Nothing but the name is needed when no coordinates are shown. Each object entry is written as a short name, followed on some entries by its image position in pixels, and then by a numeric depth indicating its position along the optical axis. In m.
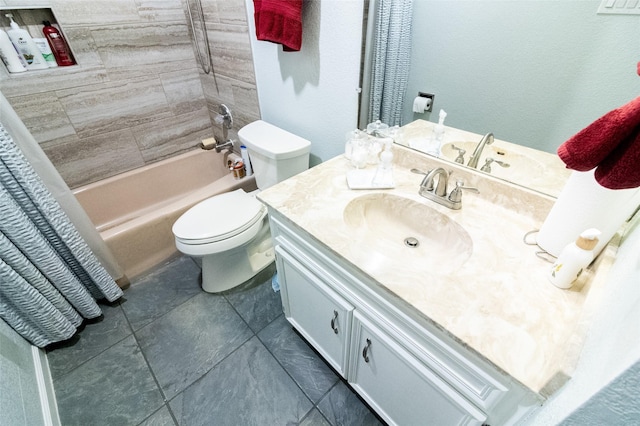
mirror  0.63
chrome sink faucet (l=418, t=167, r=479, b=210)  0.88
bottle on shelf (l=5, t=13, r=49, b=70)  1.40
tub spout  2.09
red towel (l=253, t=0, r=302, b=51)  1.09
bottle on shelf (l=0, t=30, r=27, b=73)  1.38
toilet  1.35
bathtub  1.62
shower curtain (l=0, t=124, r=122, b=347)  1.00
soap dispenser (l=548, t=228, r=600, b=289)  0.56
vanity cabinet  0.58
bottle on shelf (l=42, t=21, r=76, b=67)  1.50
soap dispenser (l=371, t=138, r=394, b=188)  0.99
